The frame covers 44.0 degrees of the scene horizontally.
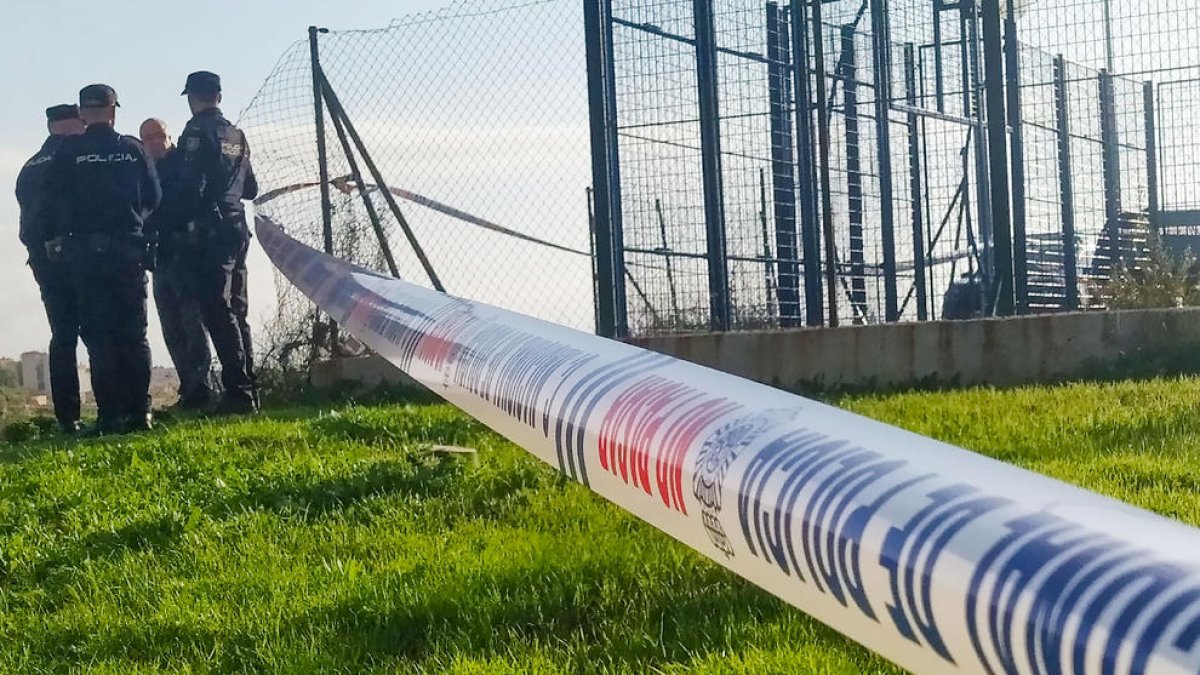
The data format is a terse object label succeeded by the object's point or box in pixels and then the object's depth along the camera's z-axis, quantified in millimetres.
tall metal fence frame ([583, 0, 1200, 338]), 9570
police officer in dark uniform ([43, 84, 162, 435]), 9719
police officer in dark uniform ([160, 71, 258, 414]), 10141
